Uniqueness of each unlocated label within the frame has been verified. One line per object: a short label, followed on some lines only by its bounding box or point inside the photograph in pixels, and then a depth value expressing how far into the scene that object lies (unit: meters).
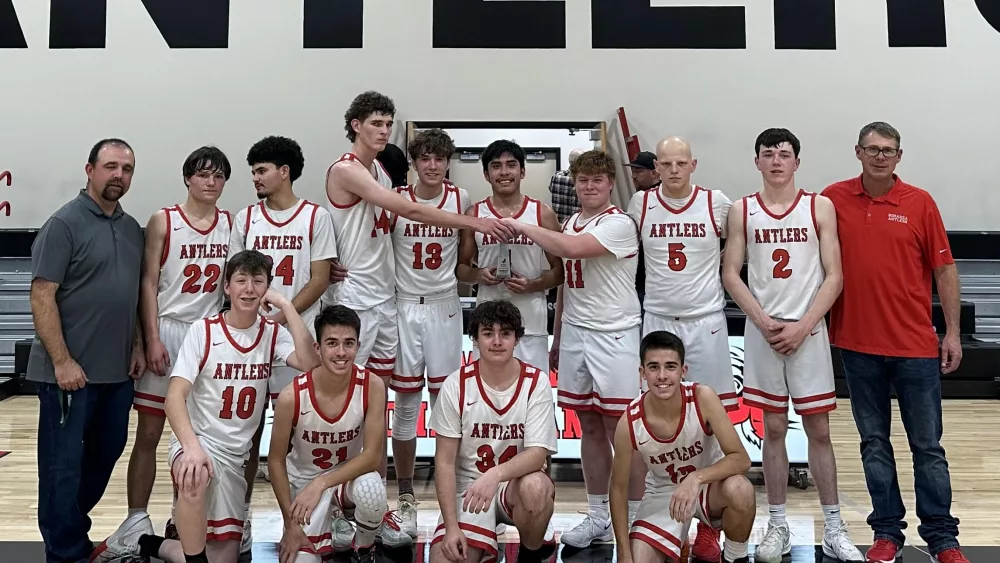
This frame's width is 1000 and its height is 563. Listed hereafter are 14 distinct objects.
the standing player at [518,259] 3.85
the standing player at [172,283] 3.56
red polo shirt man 3.38
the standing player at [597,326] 3.64
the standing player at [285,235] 3.72
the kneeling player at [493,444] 3.10
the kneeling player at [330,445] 3.14
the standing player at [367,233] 3.80
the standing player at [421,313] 3.94
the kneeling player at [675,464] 3.08
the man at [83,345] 3.24
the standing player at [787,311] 3.52
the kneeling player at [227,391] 3.21
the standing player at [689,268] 3.70
